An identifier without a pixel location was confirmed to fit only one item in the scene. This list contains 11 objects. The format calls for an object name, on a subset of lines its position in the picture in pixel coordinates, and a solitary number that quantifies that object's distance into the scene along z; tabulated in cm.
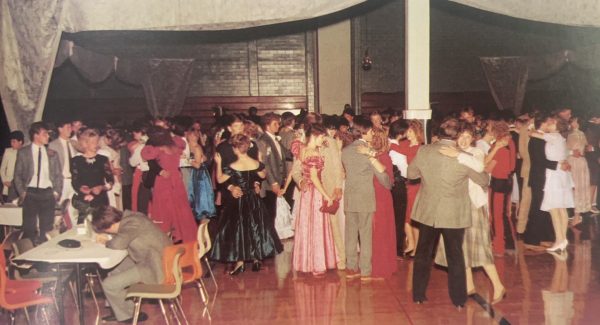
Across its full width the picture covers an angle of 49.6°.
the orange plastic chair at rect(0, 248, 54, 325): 455
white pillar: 720
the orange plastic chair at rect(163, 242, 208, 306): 470
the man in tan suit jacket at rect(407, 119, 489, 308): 529
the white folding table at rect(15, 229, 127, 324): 458
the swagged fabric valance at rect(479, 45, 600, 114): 1388
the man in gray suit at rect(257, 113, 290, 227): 771
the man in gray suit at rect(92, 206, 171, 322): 489
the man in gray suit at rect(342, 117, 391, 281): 616
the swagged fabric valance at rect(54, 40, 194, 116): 1284
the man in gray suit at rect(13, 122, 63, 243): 691
